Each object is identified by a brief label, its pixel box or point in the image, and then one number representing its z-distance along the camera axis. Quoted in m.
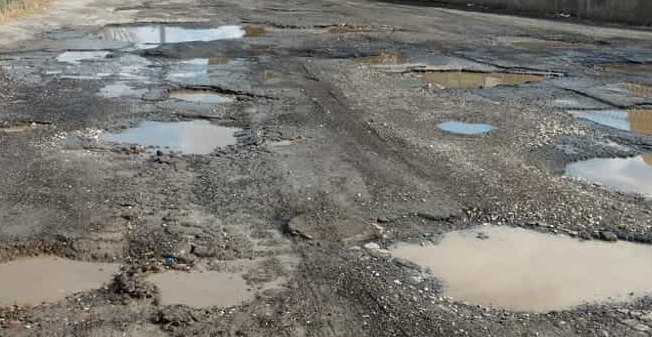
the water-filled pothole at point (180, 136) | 7.95
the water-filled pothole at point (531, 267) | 4.84
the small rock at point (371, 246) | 5.36
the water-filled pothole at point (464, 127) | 8.79
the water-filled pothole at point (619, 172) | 7.00
